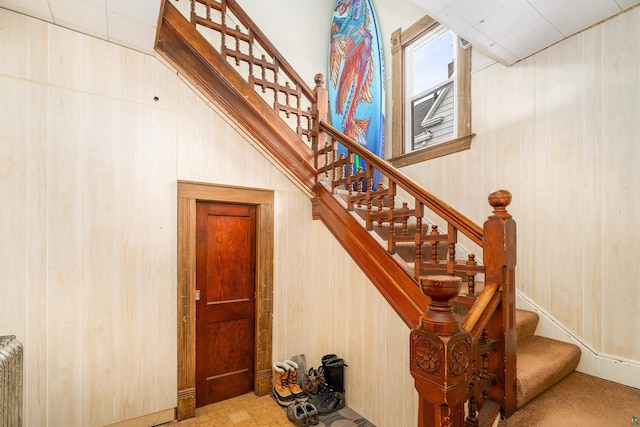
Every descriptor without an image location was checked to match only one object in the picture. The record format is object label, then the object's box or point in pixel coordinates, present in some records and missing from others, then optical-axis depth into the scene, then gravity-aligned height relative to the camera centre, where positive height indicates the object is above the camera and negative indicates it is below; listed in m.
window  2.94 +1.35
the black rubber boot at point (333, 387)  2.65 -1.58
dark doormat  2.43 -1.72
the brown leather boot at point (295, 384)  2.81 -1.65
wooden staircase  1.07 -0.22
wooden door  2.80 -0.85
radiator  1.52 -0.91
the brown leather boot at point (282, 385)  2.77 -1.64
